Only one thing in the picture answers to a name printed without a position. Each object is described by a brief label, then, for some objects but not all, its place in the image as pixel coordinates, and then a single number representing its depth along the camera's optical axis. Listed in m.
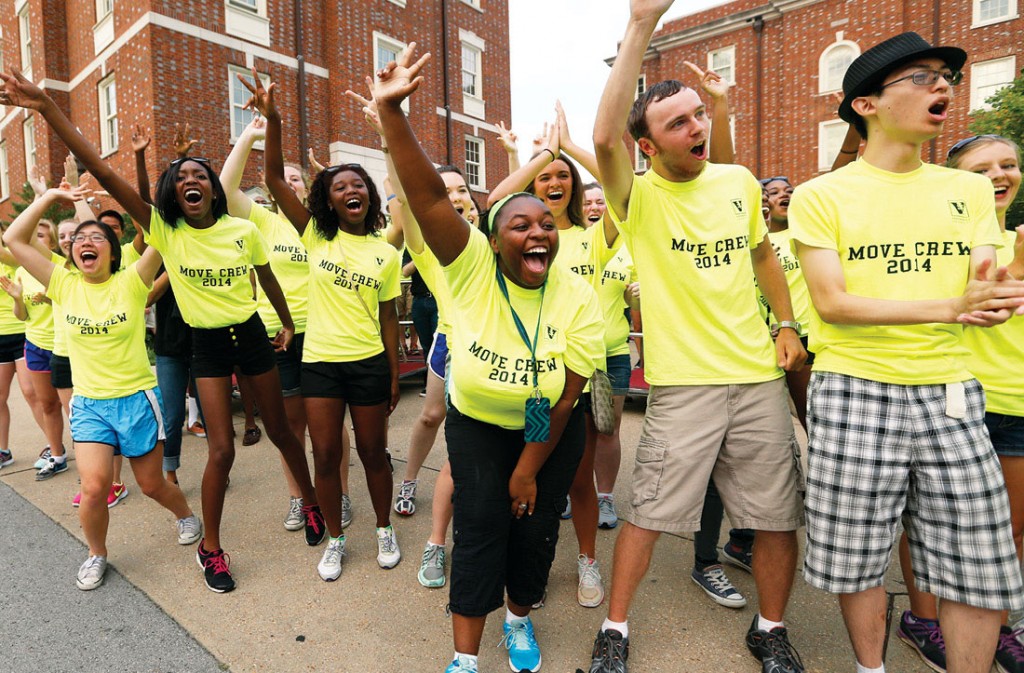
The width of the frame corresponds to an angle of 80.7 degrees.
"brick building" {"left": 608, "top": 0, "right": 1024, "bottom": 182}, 17.77
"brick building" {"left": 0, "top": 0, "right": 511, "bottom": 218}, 12.59
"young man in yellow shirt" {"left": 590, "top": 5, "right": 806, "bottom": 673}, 2.25
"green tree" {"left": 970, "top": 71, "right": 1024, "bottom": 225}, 13.48
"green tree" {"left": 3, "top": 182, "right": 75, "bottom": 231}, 12.77
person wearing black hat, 1.83
